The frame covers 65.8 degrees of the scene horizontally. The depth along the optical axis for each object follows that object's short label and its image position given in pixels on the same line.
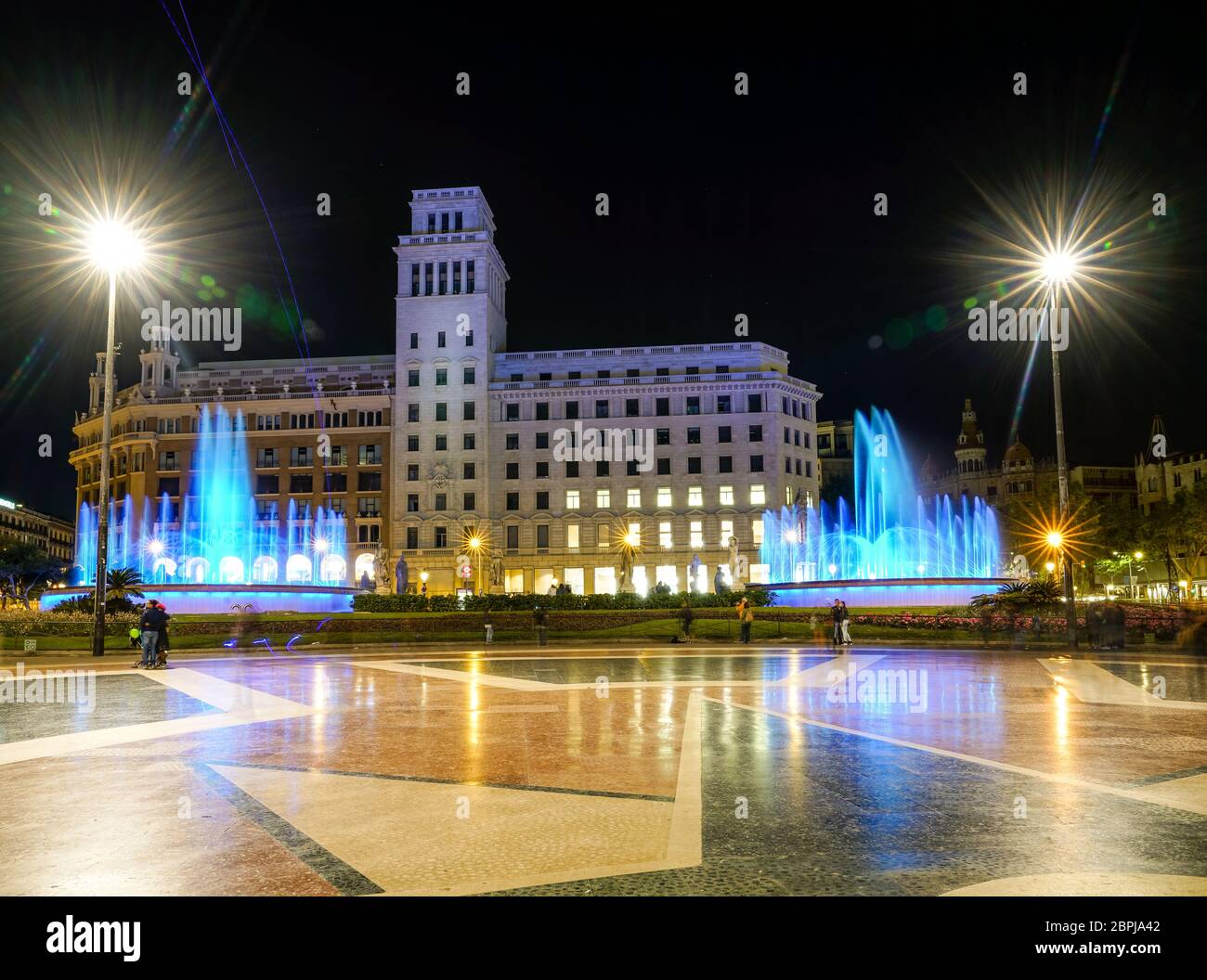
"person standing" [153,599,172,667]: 22.38
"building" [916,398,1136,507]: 107.12
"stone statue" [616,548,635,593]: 54.00
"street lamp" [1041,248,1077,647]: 26.47
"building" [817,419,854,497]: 113.31
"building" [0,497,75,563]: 125.12
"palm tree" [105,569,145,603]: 38.62
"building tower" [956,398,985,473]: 121.19
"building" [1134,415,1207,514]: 91.64
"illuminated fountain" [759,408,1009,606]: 37.50
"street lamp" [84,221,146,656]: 27.02
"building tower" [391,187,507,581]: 79.38
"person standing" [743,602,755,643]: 30.61
